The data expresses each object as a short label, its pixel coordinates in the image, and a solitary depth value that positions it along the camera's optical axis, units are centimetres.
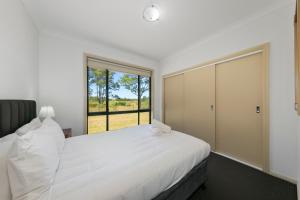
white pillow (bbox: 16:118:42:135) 119
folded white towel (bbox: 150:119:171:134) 198
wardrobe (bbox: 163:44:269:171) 198
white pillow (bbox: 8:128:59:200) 67
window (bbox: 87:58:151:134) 308
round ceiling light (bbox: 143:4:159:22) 167
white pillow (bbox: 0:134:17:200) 65
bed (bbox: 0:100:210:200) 81
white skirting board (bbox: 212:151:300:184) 164
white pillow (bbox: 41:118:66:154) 123
